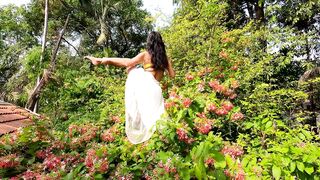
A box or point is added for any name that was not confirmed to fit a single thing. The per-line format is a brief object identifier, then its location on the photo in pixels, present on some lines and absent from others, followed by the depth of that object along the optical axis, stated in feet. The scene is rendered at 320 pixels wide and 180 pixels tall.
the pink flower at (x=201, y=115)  8.69
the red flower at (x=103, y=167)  6.09
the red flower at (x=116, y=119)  10.77
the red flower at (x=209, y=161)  6.06
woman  8.53
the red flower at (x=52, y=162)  6.45
